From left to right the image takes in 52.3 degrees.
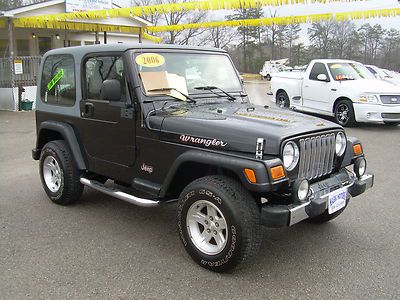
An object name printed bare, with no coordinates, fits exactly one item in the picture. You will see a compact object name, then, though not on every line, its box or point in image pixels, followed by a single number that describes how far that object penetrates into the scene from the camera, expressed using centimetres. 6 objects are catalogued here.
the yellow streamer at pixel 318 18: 1460
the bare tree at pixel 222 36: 5344
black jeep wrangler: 317
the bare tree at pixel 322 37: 5619
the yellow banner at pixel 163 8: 1251
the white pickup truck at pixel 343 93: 1038
